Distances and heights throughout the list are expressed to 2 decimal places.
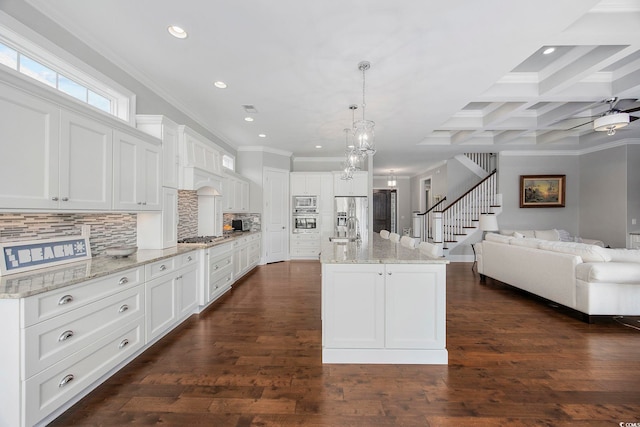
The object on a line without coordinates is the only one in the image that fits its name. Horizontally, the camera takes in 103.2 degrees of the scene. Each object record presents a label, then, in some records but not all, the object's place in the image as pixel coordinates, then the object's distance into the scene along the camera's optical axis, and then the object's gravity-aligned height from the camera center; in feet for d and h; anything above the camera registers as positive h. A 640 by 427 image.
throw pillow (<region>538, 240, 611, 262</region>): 9.90 -1.45
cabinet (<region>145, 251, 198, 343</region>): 7.77 -2.76
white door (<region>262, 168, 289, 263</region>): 21.03 +0.01
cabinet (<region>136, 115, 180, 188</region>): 9.70 +3.00
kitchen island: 7.22 -2.77
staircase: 22.70 +0.45
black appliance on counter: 18.53 -0.74
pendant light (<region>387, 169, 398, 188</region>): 30.54 +4.69
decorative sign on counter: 5.61 -1.00
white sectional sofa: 9.45 -2.48
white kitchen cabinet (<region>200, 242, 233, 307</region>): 11.03 -2.79
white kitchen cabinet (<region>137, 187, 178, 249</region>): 9.75 -0.59
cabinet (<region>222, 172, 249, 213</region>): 15.64 +1.40
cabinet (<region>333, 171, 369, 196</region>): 22.30 +2.59
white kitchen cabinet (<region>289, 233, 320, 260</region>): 22.41 -2.63
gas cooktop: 12.10 -1.27
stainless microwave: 22.65 +0.92
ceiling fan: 10.97 +4.31
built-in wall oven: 22.64 -0.78
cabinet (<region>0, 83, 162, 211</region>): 5.13 +1.39
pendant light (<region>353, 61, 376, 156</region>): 9.37 +3.09
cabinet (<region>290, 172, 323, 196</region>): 22.57 +2.69
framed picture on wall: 21.81 +2.10
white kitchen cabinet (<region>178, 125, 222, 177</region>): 10.95 +2.97
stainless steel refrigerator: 21.86 +0.30
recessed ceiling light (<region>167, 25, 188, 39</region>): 7.24 +5.31
